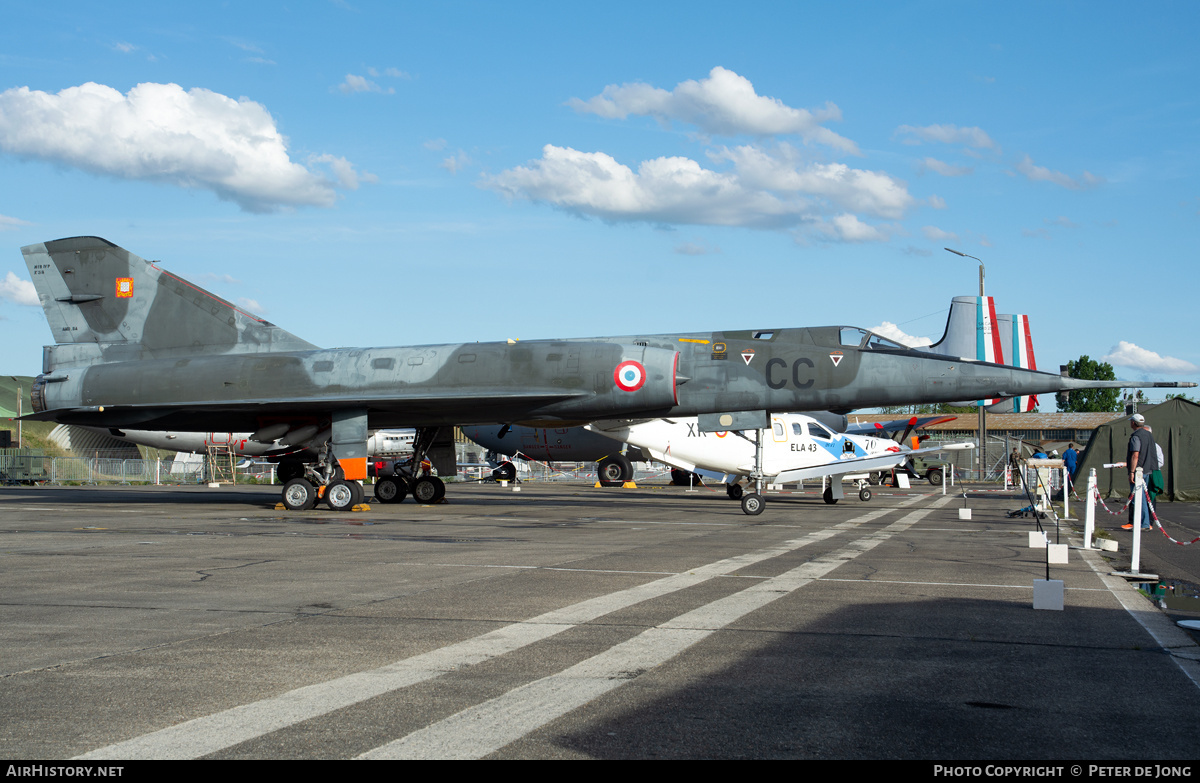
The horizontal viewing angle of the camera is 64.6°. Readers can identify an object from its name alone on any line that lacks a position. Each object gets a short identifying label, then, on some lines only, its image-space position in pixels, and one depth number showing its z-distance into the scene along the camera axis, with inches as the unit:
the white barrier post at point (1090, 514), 455.2
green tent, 1102.4
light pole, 1491.3
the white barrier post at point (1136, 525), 358.3
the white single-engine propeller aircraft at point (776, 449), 915.4
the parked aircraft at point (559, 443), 1328.7
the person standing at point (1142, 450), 601.0
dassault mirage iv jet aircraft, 737.0
